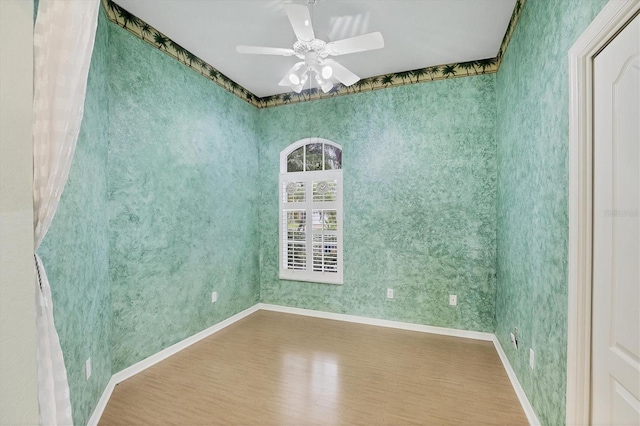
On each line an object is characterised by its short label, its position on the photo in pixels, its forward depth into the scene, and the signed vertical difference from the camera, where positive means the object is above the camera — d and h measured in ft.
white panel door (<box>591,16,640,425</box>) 3.56 -0.31
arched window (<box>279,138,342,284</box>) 12.50 -0.02
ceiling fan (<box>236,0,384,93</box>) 6.14 +3.87
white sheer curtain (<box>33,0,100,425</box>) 3.22 +0.99
